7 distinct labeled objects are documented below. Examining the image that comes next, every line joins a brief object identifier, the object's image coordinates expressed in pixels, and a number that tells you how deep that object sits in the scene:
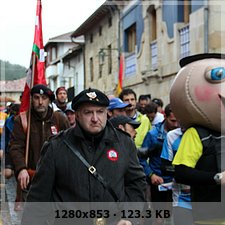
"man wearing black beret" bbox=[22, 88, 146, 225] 3.54
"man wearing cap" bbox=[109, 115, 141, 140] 5.15
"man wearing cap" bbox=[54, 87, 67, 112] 9.64
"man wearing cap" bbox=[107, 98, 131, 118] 6.07
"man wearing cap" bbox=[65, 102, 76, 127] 8.85
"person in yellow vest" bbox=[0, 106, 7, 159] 10.26
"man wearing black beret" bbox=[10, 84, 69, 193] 6.18
